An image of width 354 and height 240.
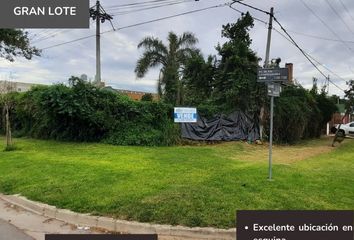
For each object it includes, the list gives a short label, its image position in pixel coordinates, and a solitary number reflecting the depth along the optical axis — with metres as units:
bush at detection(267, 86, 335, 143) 23.36
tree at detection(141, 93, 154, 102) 33.16
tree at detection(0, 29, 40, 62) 20.05
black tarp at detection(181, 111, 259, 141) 20.58
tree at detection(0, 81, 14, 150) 22.06
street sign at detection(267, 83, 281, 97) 8.93
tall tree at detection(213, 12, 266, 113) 22.03
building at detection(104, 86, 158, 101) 54.09
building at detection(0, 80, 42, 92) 47.39
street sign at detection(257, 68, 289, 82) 8.74
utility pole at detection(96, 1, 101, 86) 24.62
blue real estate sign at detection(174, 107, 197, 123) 19.81
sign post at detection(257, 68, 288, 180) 8.76
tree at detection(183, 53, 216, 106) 24.75
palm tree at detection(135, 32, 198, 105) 33.16
